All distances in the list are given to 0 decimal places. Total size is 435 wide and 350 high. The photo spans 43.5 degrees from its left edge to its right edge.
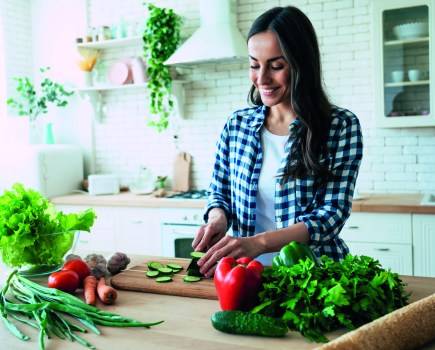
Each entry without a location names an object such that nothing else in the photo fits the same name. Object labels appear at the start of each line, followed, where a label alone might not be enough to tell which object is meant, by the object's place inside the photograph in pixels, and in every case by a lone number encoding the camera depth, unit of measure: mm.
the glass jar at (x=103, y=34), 4988
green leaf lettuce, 1888
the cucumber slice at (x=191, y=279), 1850
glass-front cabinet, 3760
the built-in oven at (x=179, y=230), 4223
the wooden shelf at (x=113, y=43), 4840
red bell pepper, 1505
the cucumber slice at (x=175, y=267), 2014
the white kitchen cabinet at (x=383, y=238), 3576
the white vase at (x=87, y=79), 5156
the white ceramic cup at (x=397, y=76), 3859
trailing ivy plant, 4520
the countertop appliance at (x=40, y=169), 4781
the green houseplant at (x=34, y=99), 5230
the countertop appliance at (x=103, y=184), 4871
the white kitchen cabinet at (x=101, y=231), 4621
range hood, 4180
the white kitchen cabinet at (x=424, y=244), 3506
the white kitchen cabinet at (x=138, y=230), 4422
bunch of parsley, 1354
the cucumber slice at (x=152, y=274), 1935
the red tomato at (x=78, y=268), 1870
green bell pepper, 1578
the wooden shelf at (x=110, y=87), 4887
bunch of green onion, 1463
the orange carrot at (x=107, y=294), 1687
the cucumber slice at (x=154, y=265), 2032
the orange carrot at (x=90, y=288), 1673
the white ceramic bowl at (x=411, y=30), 3762
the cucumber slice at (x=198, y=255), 1924
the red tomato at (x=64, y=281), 1757
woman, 2072
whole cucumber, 1374
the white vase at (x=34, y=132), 5227
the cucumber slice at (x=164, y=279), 1862
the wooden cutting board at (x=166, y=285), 1757
